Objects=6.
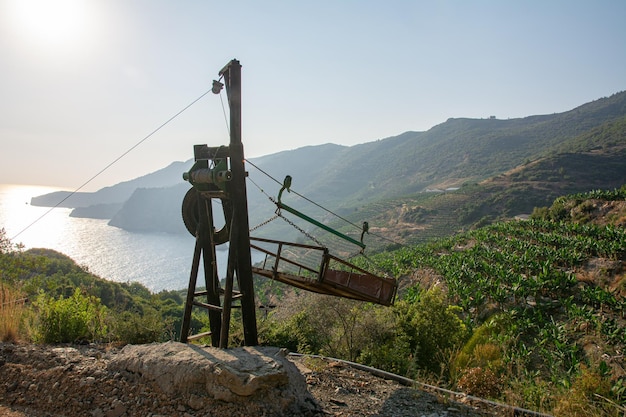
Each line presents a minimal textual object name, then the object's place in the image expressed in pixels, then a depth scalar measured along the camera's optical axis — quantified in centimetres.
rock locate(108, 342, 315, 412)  434
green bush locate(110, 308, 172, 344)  702
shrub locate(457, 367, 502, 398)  641
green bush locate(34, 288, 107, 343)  661
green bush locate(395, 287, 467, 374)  910
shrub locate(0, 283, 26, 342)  666
